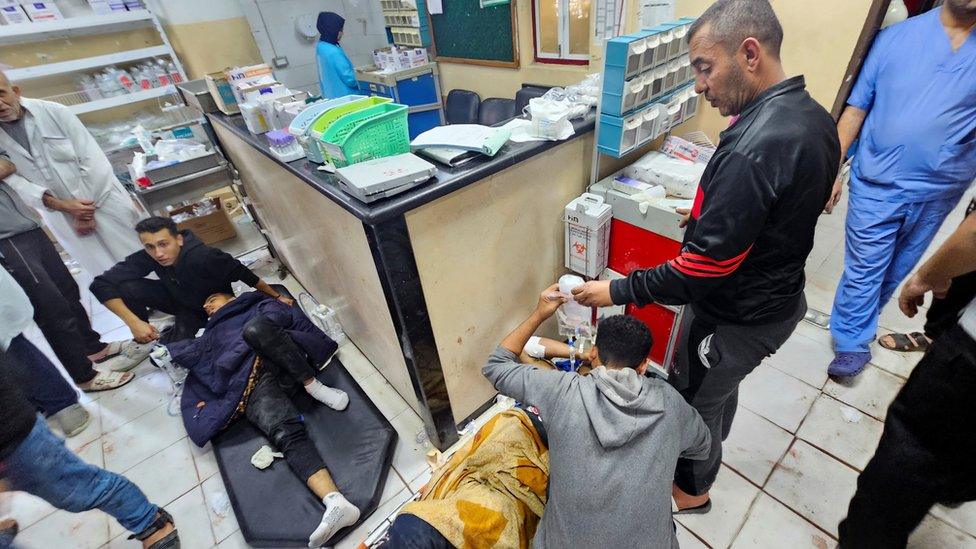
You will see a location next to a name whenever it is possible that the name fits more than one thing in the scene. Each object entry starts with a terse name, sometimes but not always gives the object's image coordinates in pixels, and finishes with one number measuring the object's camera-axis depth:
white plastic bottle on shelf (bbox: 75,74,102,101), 3.49
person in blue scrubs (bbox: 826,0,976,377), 1.49
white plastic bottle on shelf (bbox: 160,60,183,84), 3.76
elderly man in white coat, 2.15
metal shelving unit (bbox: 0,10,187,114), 3.15
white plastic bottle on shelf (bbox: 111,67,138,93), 3.54
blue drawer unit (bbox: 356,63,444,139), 4.10
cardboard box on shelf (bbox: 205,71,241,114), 2.38
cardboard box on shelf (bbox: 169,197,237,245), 3.45
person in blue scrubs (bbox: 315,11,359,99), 3.63
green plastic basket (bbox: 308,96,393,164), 1.43
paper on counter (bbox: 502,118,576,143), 1.58
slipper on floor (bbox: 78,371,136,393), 2.31
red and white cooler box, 1.57
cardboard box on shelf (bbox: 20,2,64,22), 3.12
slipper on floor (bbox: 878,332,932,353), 2.01
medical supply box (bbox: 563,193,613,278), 1.67
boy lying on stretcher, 1.78
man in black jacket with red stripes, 0.91
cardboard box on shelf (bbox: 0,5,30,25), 3.04
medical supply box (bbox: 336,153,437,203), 1.18
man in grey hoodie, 0.90
